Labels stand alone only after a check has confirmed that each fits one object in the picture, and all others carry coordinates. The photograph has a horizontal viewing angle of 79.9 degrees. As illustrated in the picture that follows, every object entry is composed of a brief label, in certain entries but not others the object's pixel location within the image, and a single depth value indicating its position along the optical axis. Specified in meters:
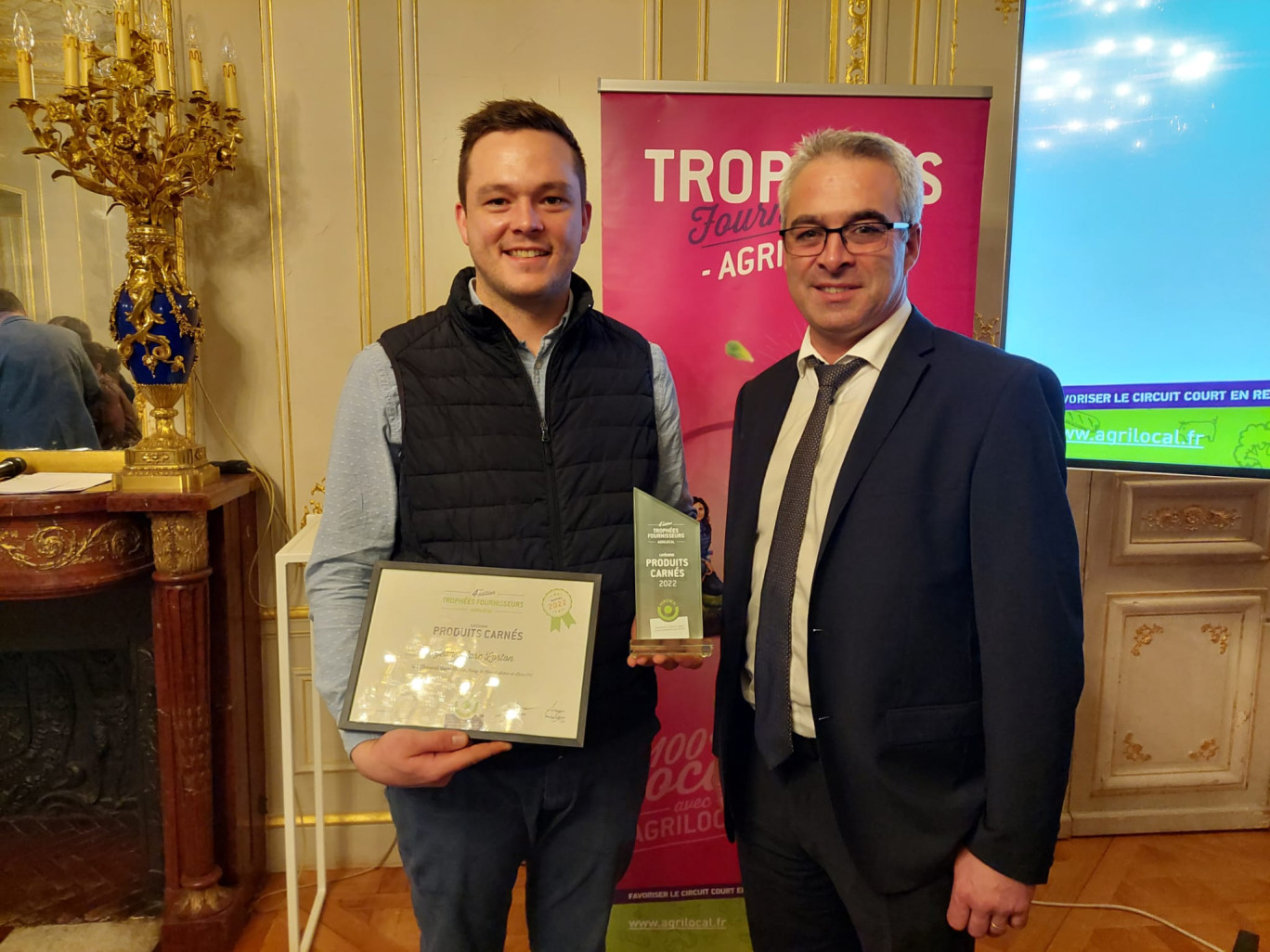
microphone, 1.92
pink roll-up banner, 1.82
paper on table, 1.89
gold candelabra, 1.81
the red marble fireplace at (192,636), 1.84
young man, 1.17
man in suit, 0.99
